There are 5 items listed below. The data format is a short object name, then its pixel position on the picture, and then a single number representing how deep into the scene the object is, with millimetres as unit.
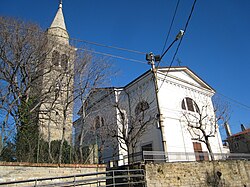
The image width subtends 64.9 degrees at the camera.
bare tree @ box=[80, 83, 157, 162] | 16969
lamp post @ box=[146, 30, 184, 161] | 11688
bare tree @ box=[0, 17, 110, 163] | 12104
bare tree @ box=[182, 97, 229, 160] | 18047
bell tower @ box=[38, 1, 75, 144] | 14047
